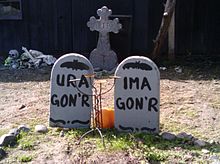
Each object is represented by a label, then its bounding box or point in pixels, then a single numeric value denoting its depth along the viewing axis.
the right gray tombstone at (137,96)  4.22
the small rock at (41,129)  4.39
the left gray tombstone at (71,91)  4.39
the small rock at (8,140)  4.09
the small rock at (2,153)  3.86
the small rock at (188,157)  3.78
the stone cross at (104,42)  7.64
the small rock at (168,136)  4.23
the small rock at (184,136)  4.23
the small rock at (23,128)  4.40
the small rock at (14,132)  4.26
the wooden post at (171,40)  8.26
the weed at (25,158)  3.76
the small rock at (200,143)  4.08
